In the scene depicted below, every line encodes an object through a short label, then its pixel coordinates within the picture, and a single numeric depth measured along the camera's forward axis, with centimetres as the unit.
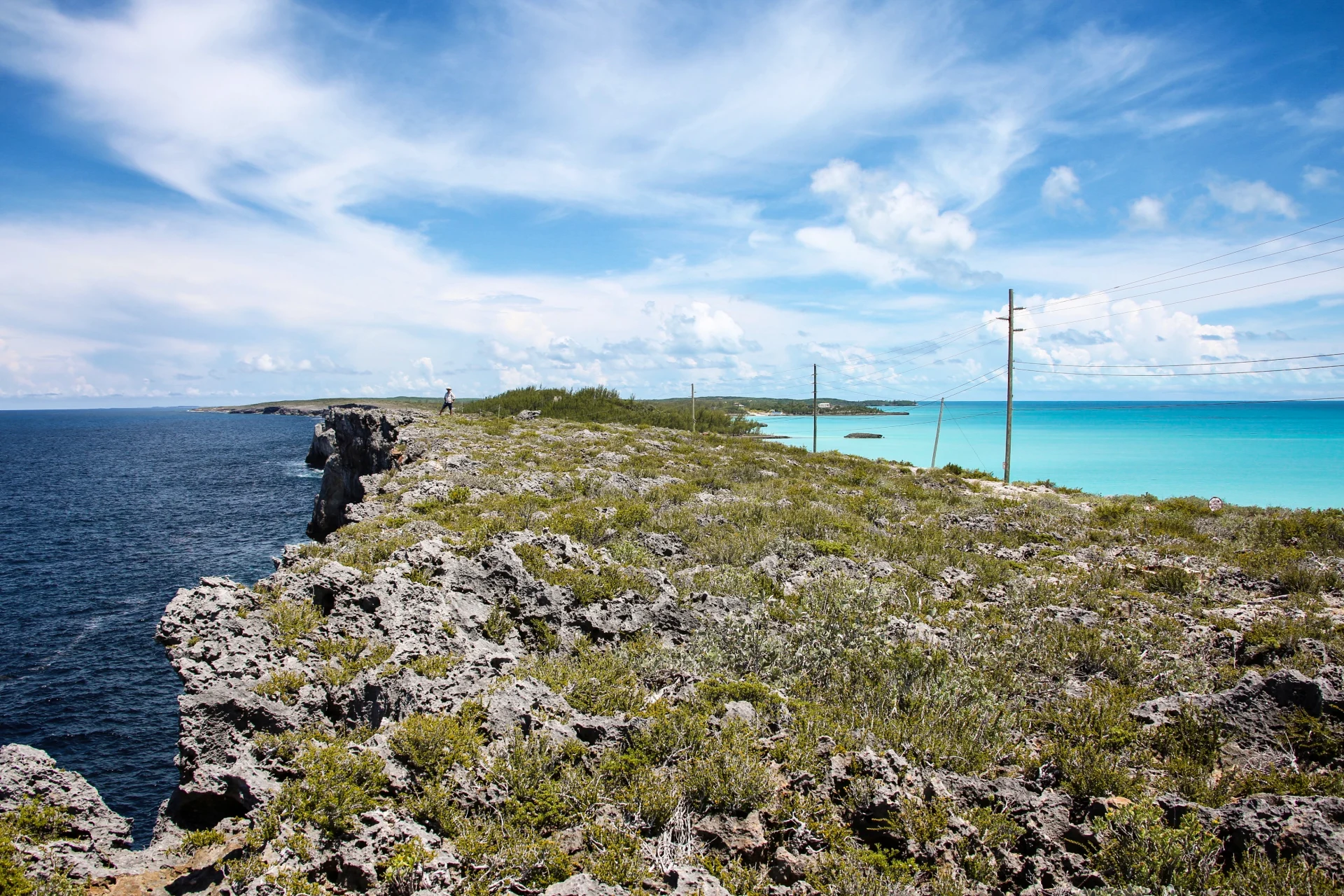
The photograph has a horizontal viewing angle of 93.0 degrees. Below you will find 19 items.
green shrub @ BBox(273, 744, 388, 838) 476
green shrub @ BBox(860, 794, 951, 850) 488
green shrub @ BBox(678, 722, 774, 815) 519
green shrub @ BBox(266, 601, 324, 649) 803
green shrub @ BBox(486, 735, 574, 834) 509
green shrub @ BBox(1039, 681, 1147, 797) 561
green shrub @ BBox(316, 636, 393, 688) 725
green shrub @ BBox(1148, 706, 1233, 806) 571
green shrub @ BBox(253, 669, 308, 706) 666
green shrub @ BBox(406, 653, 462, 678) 691
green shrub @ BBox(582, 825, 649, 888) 446
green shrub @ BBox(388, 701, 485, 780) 541
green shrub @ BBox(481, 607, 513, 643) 869
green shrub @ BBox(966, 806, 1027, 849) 494
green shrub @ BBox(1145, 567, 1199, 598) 1189
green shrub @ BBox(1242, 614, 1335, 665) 880
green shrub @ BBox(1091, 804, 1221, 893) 446
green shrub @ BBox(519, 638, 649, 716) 682
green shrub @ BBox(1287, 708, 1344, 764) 638
